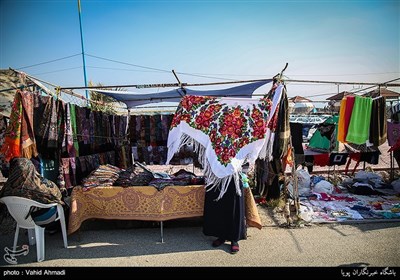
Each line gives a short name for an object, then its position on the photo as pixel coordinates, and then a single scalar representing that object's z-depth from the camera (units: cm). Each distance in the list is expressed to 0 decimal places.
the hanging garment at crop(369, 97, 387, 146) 498
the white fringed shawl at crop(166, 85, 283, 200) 324
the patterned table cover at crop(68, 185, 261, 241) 361
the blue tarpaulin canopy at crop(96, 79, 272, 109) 536
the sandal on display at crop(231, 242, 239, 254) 317
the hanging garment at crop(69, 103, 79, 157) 445
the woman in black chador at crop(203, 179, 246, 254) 323
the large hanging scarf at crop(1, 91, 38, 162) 341
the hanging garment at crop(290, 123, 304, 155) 545
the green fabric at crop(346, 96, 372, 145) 501
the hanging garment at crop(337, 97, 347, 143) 514
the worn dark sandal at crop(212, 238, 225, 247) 333
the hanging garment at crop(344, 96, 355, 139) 508
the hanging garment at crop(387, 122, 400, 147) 555
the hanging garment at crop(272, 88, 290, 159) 379
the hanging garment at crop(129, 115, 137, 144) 624
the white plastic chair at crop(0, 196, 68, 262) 297
